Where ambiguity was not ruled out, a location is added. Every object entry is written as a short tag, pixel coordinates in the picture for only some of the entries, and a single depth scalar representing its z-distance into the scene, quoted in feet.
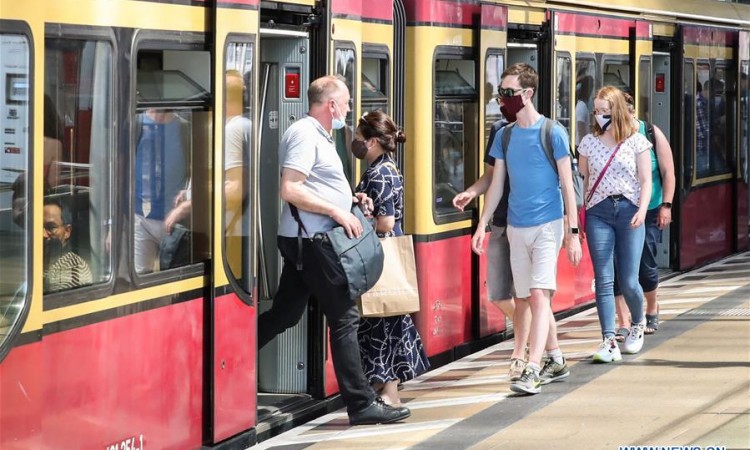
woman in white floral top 66.49
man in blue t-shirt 59.47
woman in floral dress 55.52
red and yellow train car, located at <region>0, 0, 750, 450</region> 39.58
